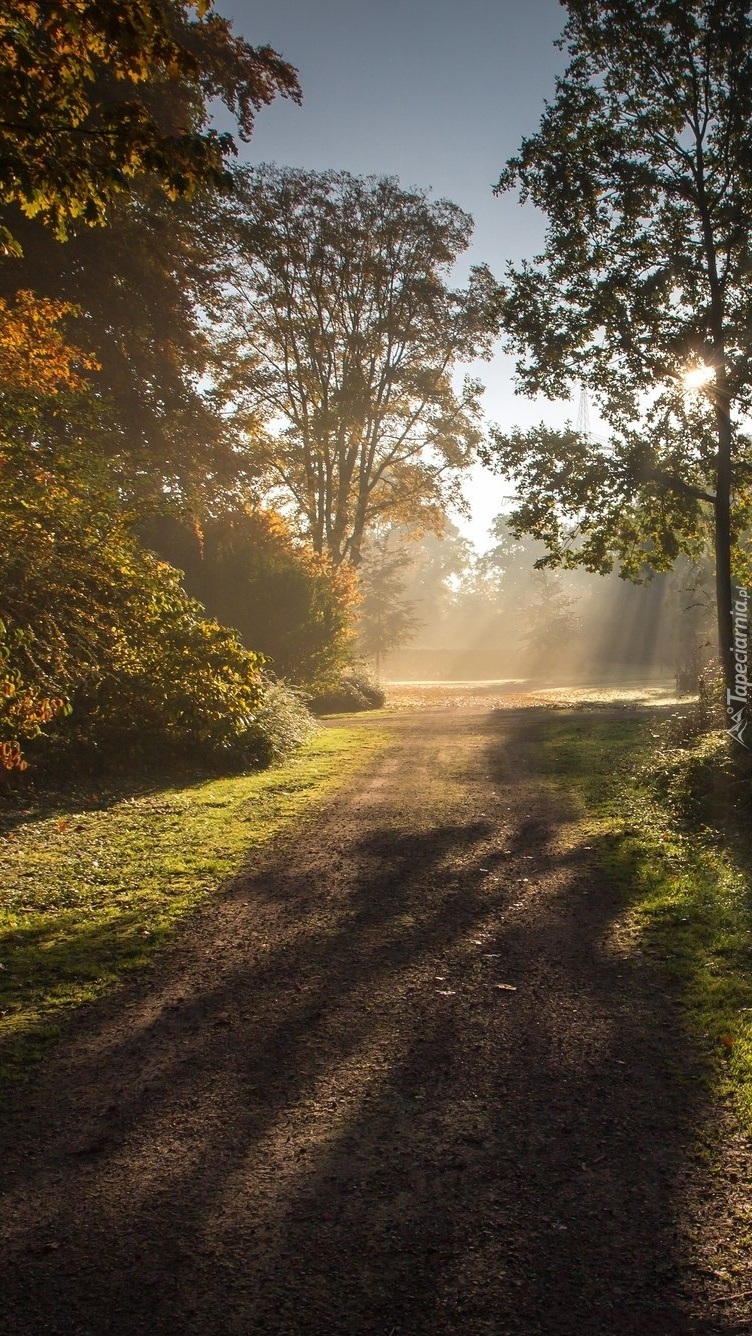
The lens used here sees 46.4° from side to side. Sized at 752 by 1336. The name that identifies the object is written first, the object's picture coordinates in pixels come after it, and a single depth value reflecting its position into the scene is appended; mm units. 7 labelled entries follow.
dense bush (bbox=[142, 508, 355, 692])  24125
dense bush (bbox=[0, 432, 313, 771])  9367
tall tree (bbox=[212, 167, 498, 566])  27156
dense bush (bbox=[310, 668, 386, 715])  26297
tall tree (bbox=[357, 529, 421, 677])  56875
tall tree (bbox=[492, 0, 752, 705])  13172
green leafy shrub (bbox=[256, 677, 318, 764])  13605
